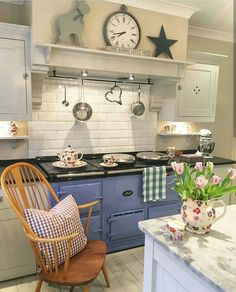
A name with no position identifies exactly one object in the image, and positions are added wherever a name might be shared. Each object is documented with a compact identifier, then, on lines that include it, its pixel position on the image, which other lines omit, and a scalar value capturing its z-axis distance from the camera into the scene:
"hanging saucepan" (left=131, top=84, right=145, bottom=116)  2.98
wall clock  2.29
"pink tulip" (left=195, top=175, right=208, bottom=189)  1.13
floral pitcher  1.18
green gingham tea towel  2.49
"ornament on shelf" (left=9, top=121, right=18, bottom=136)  2.47
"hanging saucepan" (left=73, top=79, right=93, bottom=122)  2.72
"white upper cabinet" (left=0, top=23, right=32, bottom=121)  2.12
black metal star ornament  2.48
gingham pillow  1.58
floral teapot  2.38
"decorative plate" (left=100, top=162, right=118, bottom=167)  2.46
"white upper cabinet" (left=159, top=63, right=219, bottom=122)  2.94
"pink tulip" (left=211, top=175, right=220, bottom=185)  1.17
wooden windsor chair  1.51
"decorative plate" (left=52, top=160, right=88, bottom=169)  2.35
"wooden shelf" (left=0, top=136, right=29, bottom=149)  2.37
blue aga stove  2.23
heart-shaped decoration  2.87
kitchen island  0.92
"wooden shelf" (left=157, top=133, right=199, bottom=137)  3.18
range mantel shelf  2.09
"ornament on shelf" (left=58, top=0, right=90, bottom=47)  2.09
